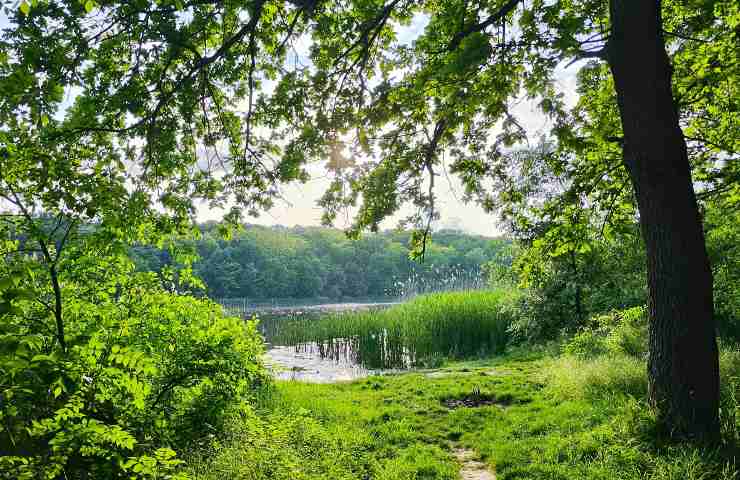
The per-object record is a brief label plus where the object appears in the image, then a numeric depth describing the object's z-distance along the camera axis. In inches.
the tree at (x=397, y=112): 159.3
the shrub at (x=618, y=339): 313.0
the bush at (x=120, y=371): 98.4
